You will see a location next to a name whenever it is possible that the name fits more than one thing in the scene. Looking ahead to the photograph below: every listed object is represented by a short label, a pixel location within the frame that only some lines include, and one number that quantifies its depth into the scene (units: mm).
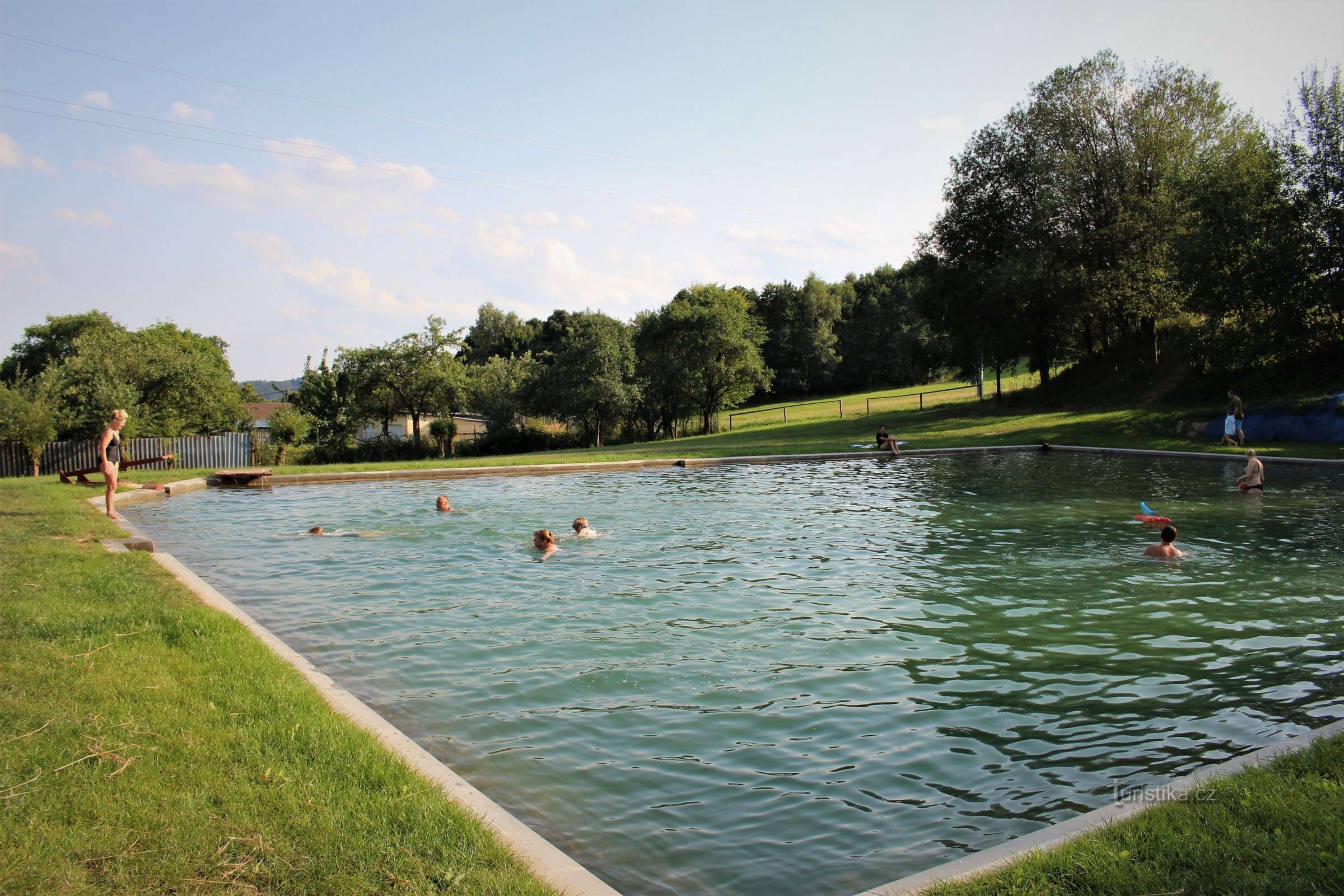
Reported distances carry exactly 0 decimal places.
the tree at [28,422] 27375
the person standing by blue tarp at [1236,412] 22688
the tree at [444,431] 44969
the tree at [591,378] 47781
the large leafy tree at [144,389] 31500
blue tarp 22438
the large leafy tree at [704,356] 49438
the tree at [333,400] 46312
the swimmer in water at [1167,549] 11250
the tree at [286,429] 35344
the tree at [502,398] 50531
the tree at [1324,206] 25656
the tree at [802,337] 79812
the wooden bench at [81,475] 20734
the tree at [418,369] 45906
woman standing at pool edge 14547
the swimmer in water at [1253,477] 16094
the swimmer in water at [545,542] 13195
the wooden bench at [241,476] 22219
